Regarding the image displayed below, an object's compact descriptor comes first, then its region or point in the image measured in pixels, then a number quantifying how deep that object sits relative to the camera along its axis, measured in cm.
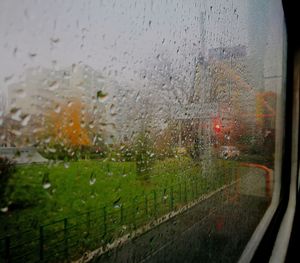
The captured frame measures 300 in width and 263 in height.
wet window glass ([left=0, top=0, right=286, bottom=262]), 24
